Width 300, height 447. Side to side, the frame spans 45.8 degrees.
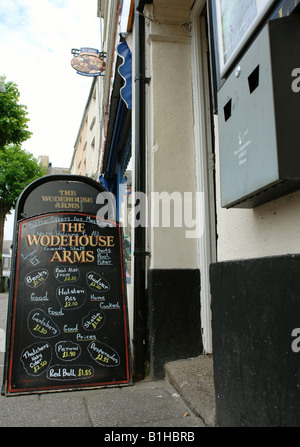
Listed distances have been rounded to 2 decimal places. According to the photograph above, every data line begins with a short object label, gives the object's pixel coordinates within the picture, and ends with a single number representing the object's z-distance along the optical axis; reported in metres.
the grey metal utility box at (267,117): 1.30
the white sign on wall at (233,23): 1.51
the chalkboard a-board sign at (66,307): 2.88
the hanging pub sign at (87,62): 9.38
